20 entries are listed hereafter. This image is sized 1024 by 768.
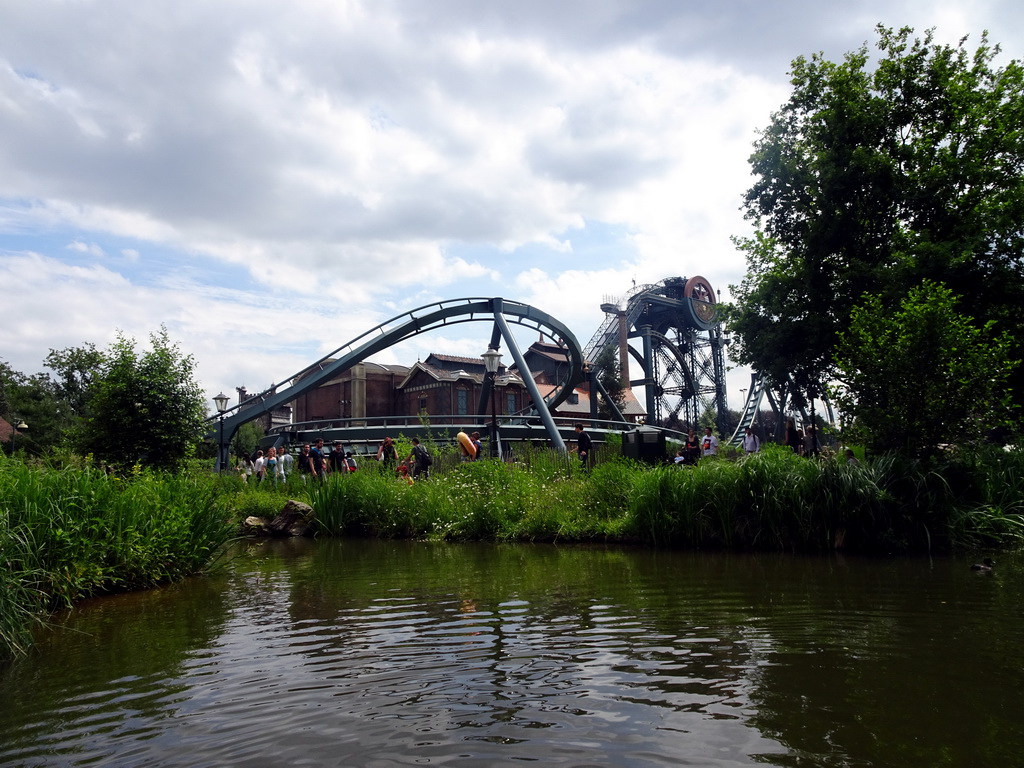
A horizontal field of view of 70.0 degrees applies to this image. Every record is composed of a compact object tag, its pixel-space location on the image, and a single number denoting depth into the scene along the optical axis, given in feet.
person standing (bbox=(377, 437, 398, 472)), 60.03
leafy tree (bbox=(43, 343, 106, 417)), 164.45
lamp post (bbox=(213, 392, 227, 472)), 93.56
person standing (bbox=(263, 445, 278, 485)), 63.41
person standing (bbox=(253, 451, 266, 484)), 69.36
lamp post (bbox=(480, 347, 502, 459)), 62.75
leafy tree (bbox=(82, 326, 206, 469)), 49.65
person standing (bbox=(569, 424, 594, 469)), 57.82
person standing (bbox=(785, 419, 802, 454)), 55.26
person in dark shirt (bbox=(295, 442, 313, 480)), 63.77
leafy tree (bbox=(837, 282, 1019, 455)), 35.58
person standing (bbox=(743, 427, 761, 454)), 58.80
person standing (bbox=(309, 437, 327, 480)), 64.75
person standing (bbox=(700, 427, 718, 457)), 59.48
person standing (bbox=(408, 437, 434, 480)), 59.36
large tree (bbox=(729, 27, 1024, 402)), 59.11
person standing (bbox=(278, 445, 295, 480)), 67.82
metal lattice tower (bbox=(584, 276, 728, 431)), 183.01
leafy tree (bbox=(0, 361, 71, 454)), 134.06
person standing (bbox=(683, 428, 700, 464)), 59.21
